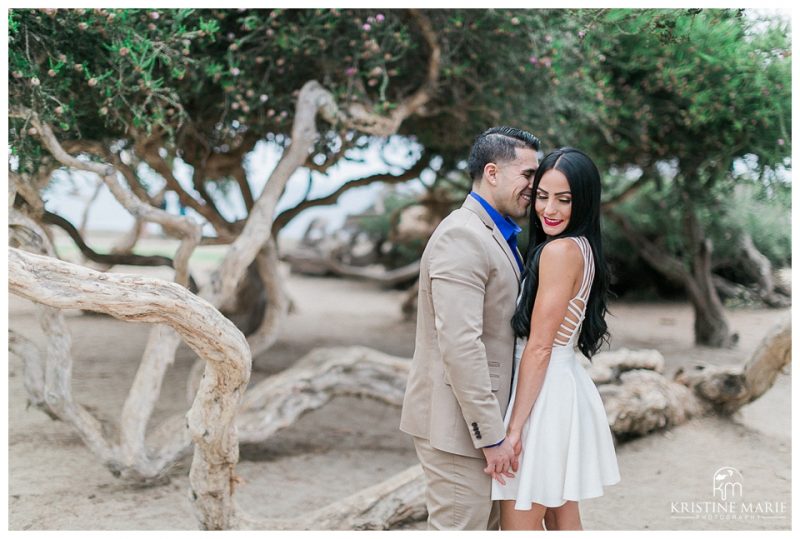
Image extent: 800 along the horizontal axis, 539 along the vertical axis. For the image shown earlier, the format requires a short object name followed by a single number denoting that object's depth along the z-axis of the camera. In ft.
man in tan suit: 7.83
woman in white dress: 8.11
